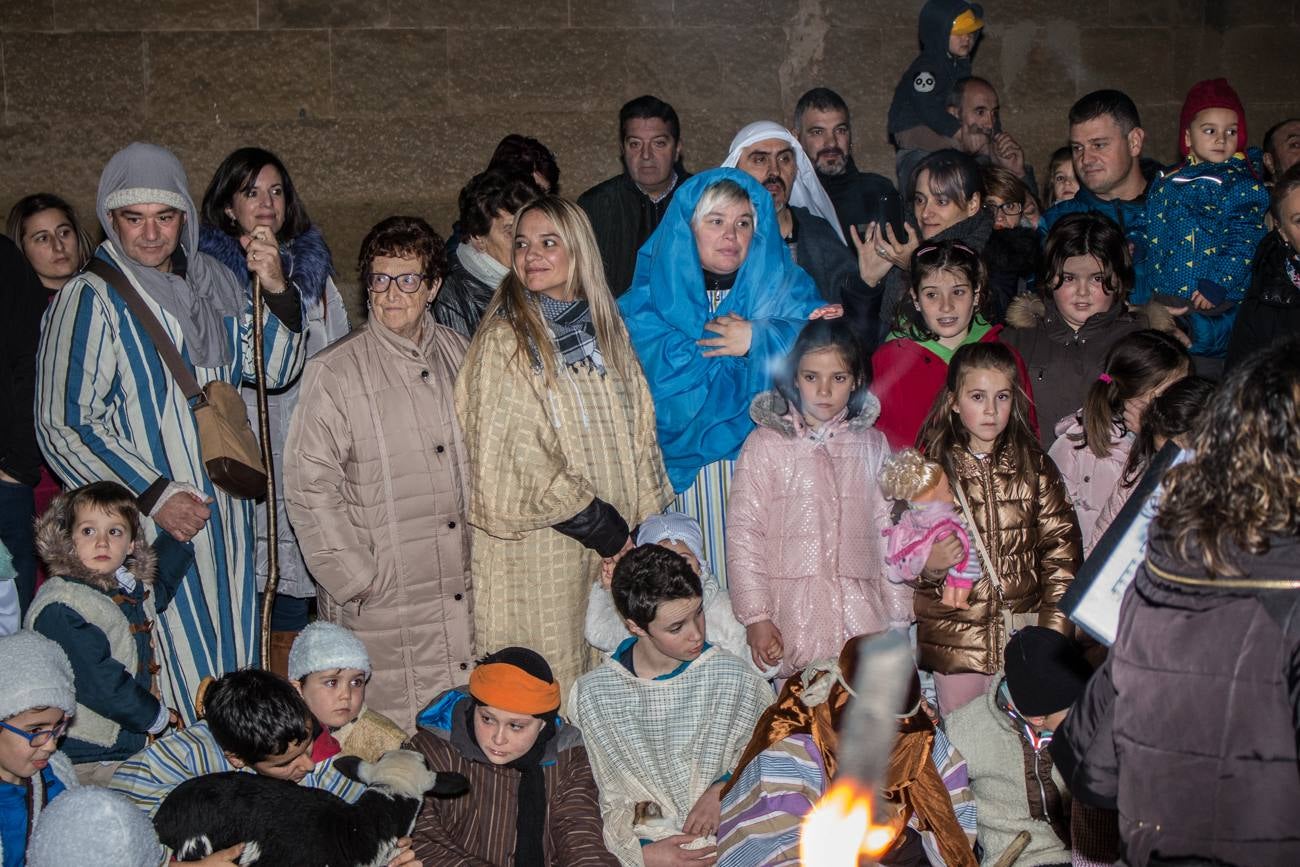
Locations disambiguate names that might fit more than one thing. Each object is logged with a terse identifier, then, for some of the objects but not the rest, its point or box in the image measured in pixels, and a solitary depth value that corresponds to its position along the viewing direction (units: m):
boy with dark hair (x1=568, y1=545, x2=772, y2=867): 4.62
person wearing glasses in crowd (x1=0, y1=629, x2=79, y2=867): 3.89
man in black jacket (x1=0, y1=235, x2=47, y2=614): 5.31
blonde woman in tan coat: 4.88
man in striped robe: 4.86
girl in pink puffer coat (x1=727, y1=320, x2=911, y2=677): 4.96
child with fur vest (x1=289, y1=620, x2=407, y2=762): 4.50
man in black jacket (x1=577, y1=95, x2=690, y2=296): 6.38
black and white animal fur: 3.83
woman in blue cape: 5.35
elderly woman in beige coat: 4.84
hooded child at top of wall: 7.29
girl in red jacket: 5.36
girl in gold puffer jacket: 4.91
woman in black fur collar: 5.49
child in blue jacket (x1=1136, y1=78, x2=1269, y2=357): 5.73
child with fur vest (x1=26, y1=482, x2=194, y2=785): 4.50
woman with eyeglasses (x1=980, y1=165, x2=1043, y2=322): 5.84
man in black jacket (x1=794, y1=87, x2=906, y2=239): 6.63
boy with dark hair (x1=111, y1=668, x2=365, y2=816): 4.05
